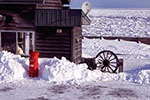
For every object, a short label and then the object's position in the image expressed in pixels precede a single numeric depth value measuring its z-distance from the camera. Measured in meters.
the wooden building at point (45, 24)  15.73
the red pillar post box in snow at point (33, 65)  12.72
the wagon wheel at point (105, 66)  15.59
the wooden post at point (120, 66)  15.59
